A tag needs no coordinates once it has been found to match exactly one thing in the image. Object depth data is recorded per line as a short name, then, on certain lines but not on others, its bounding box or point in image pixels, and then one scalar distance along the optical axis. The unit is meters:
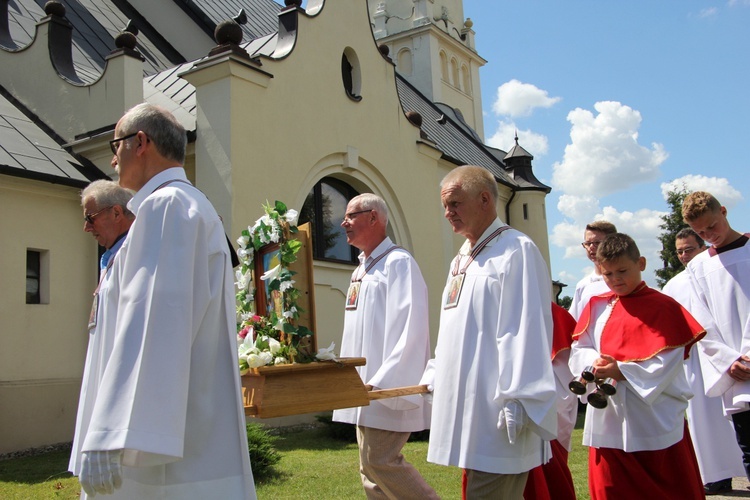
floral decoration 4.55
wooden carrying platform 4.27
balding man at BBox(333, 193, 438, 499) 4.96
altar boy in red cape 4.58
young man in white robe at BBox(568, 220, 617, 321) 6.05
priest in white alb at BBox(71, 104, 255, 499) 2.65
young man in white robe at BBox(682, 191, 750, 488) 6.02
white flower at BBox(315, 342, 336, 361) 4.64
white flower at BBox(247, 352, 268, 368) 4.36
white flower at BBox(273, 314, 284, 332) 4.63
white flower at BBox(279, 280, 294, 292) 4.64
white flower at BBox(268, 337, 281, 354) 4.55
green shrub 7.88
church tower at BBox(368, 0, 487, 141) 29.59
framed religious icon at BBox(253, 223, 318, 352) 4.77
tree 32.41
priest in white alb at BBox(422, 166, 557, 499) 3.81
